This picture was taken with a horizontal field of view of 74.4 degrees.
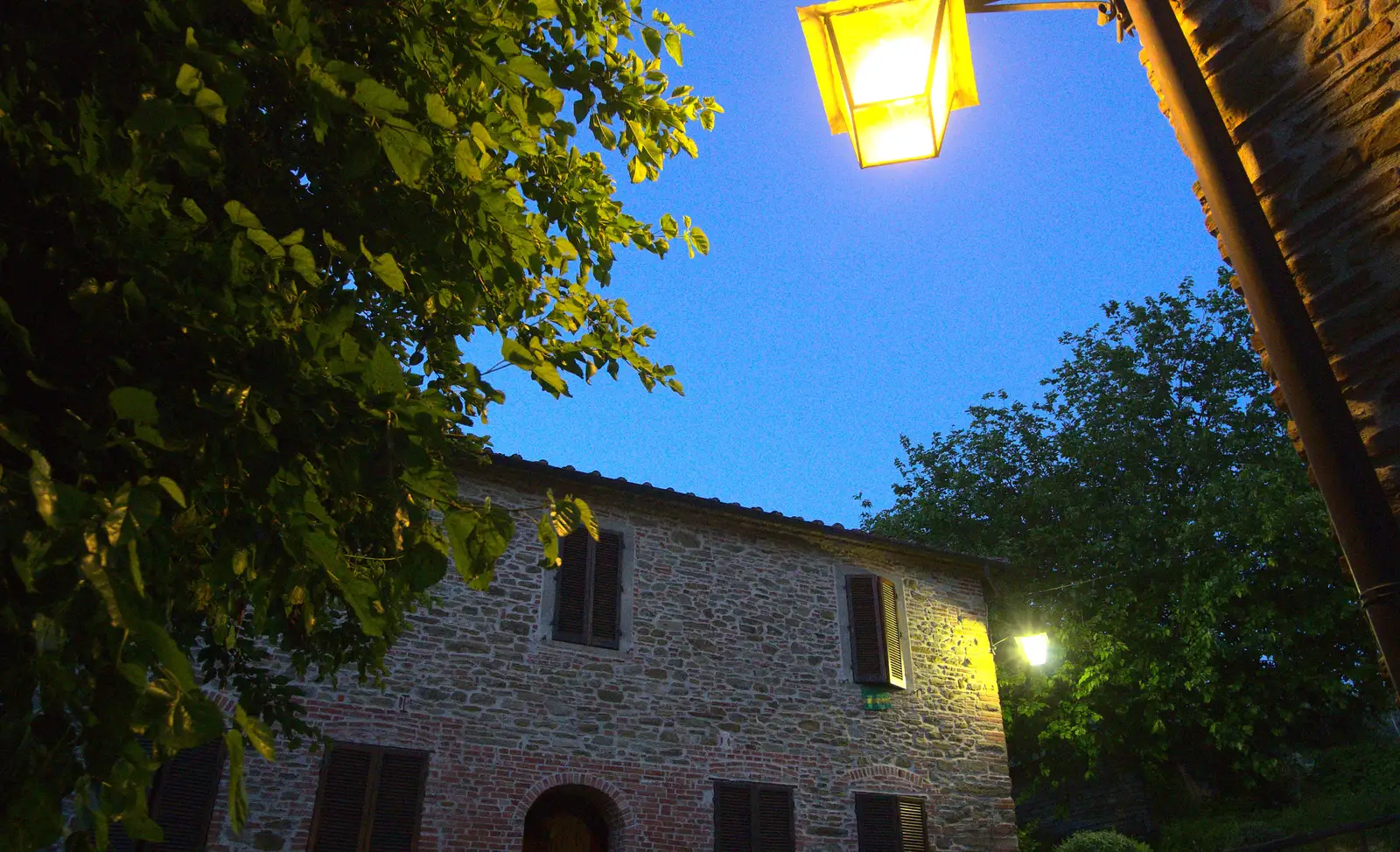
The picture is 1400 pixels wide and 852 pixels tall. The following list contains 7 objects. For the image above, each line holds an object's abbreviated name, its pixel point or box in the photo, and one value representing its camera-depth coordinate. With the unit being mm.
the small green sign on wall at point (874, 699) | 11656
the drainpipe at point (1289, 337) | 2176
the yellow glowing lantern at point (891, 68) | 3277
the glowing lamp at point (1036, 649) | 12352
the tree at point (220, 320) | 2264
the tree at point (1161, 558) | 14961
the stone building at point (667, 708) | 9008
